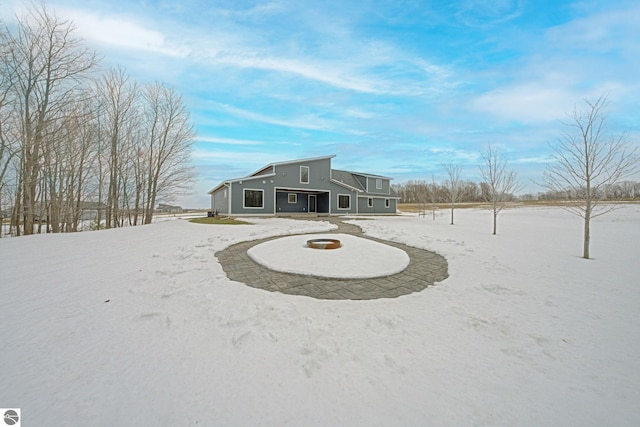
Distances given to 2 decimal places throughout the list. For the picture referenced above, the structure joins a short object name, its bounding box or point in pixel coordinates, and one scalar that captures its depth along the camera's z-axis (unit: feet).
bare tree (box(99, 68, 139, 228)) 49.44
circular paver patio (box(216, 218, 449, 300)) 13.57
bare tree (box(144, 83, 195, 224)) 58.13
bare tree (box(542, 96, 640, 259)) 23.39
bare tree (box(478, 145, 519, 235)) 46.37
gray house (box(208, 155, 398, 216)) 58.13
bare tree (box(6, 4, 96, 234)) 31.63
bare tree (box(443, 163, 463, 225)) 66.22
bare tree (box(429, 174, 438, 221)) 80.06
